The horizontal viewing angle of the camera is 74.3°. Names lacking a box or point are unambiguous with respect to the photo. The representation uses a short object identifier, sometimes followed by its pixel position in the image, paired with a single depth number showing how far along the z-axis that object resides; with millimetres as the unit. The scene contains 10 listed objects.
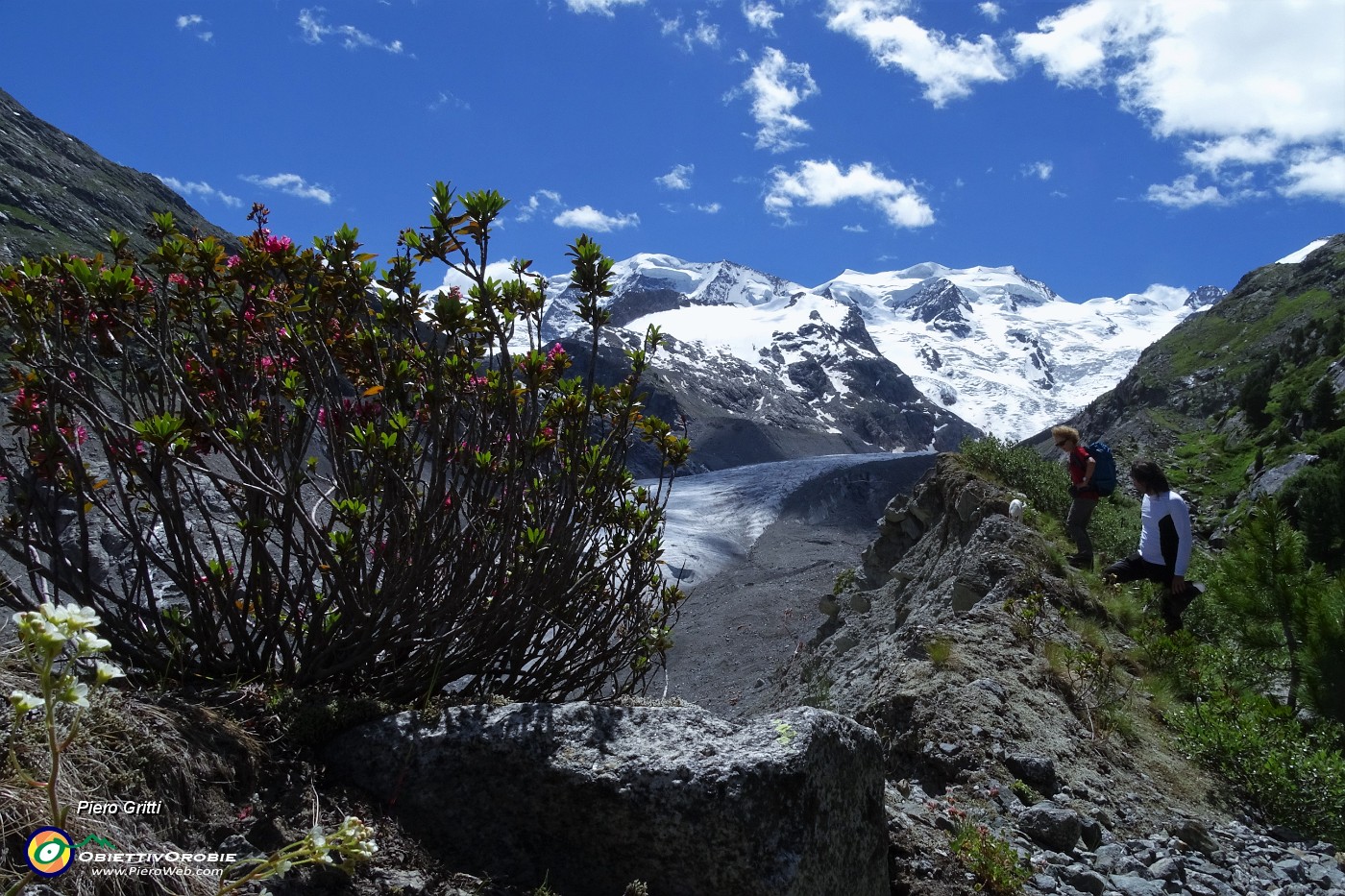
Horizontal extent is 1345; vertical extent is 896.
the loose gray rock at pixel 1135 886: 4324
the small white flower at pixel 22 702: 1605
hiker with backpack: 10336
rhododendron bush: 3740
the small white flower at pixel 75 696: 1648
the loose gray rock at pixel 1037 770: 5332
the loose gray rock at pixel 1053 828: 4637
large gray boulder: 2973
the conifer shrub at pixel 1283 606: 6875
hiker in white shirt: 8766
